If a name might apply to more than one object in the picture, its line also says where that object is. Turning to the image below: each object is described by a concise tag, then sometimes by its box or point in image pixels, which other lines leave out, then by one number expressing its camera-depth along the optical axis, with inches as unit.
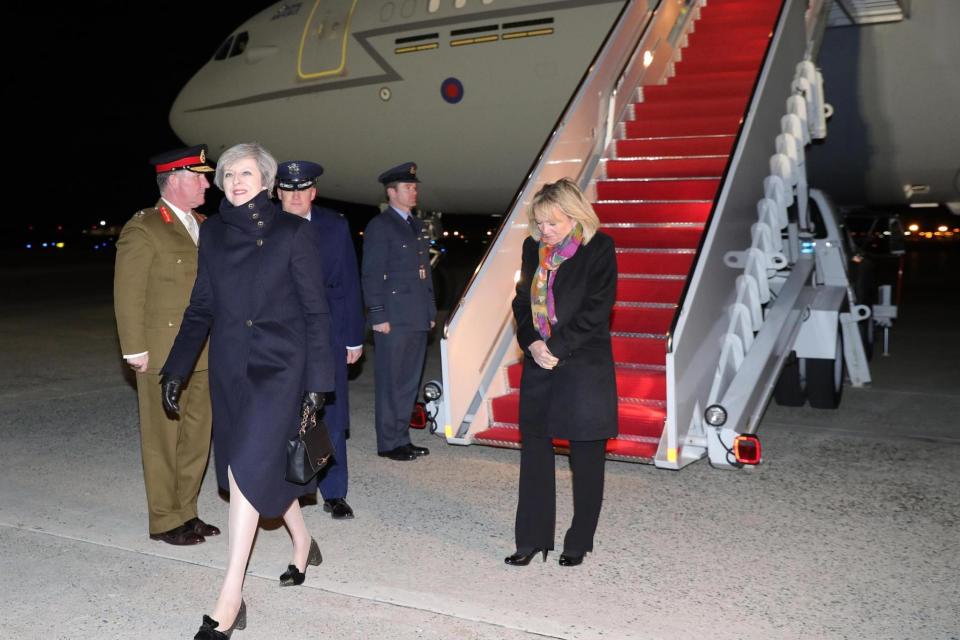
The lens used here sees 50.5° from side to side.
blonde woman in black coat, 150.5
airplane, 370.9
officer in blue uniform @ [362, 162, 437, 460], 225.8
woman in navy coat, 129.0
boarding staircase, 219.6
